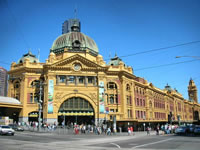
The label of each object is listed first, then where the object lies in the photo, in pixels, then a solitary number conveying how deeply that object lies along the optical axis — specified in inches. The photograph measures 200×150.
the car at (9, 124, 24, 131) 1697.8
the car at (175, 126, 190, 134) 1671.5
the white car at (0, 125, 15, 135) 1193.7
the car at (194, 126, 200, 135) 1603.1
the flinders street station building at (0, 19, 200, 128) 2165.4
